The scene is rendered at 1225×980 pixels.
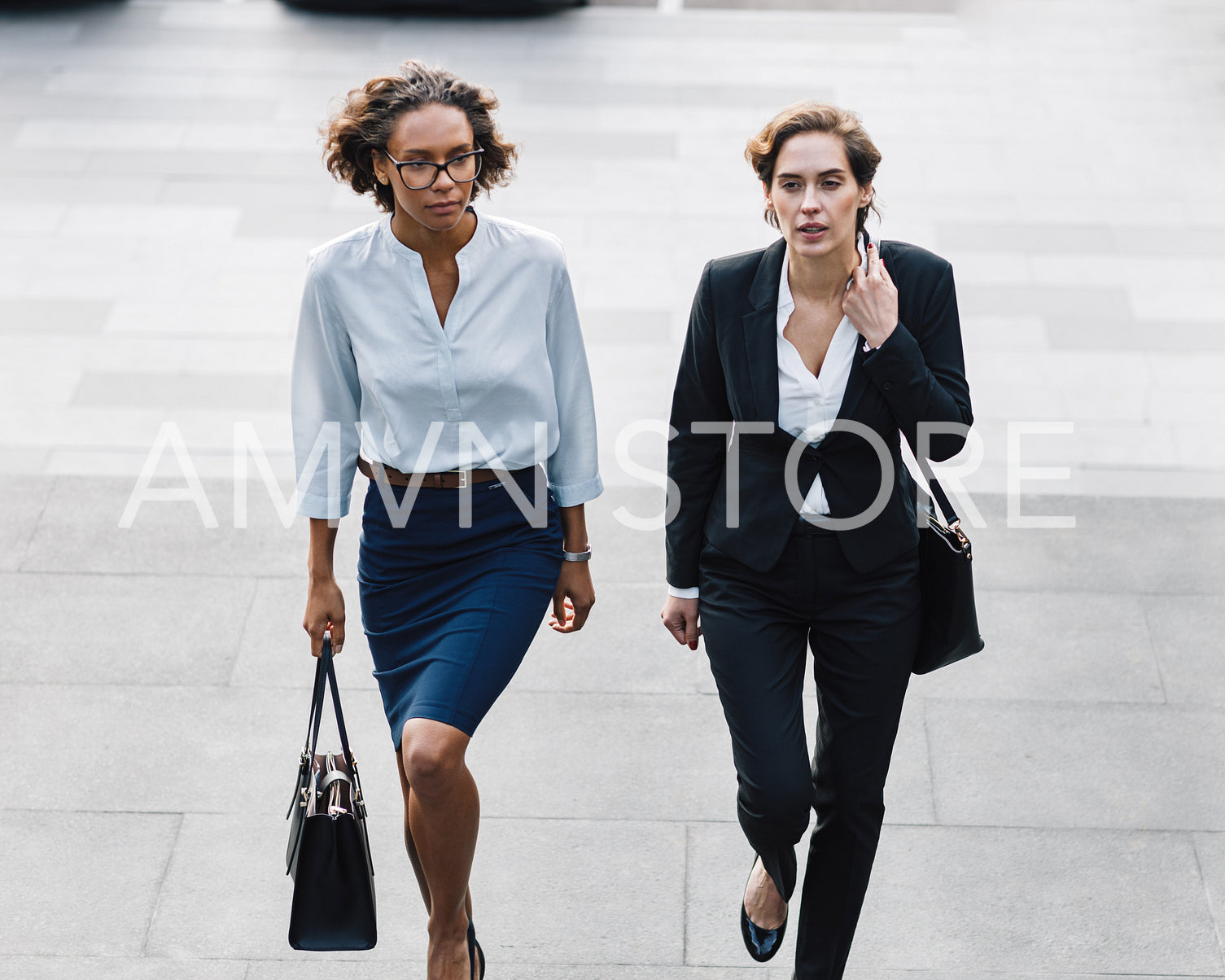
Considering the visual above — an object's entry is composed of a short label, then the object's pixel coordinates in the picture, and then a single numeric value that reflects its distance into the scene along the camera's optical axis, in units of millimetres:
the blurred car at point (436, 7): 11789
